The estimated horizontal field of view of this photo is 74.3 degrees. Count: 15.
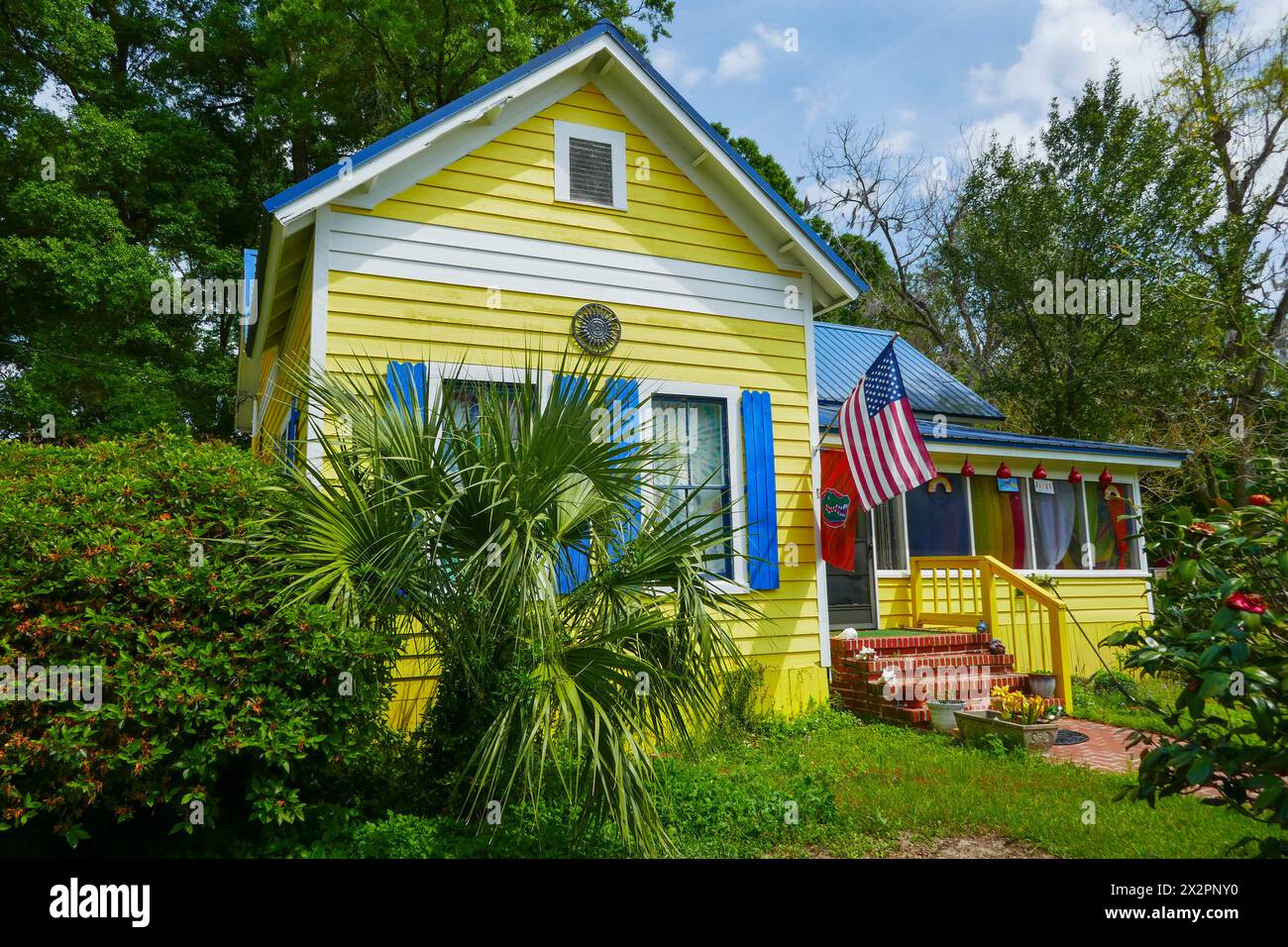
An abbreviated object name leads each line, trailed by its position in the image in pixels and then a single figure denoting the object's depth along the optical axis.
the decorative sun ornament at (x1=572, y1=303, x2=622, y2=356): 8.12
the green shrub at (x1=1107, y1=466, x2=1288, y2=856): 3.20
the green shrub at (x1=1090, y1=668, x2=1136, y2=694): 3.94
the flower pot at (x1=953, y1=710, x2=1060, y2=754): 7.69
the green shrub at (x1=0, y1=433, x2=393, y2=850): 3.83
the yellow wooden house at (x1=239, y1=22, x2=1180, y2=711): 7.35
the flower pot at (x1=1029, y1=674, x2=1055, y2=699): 9.48
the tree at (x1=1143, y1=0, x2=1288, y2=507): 18.62
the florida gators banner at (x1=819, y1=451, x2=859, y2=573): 8.90
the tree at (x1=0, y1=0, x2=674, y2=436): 18.25
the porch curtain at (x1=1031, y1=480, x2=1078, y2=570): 13.43
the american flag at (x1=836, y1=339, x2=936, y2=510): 8.24
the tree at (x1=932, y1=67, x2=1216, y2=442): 19.00
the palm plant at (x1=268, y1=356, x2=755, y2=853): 4.27
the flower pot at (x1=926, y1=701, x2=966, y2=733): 8.47
